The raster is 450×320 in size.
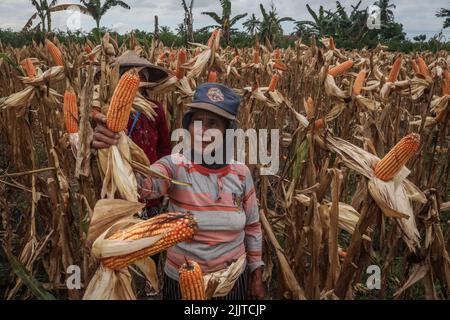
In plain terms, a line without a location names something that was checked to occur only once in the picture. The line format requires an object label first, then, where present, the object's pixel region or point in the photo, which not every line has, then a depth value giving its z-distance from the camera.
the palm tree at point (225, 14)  19.59
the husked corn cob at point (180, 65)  3.59
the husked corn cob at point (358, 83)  2.75
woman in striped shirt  1.97
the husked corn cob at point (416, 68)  3.88
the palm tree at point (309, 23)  22.73
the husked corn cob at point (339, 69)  3.17
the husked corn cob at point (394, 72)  3.73
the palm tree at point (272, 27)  10.76
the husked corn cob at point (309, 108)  2.31
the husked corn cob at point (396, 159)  1.53
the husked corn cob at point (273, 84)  3.86
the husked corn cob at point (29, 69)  2.77
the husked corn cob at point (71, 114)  1.61
